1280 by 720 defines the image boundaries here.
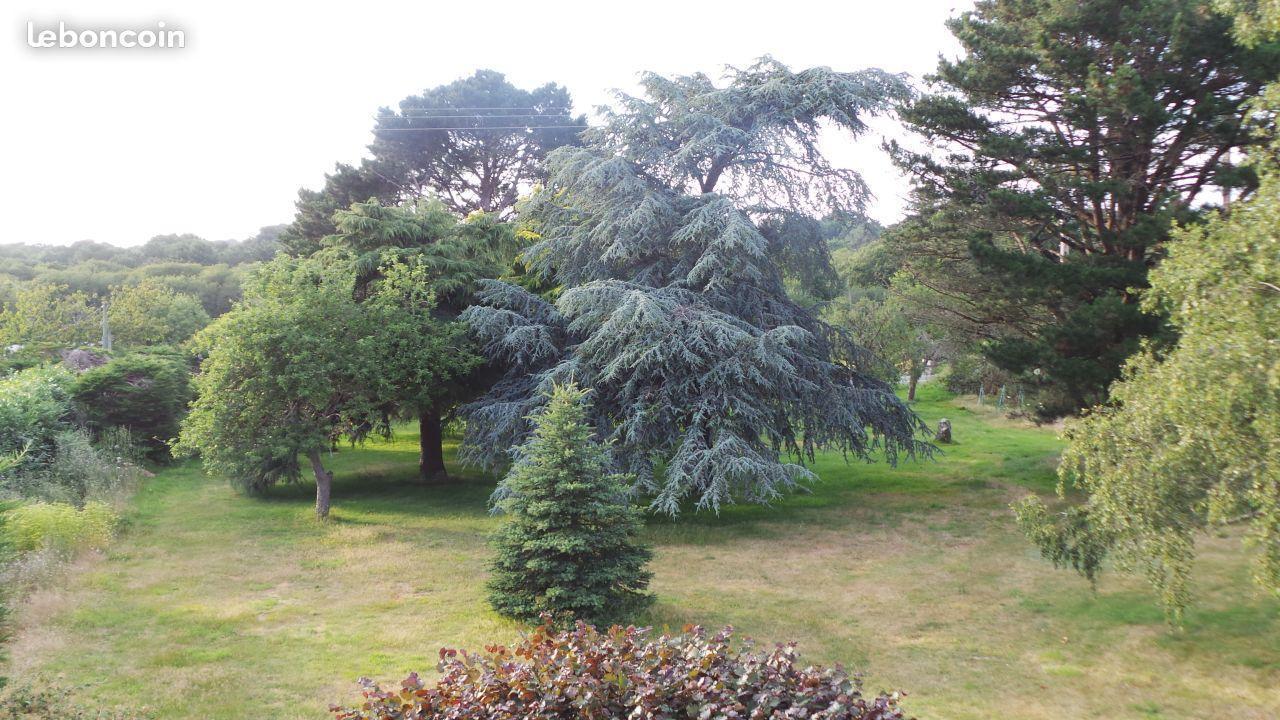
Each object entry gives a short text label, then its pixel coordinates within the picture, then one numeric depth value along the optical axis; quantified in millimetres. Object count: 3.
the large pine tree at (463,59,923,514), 12422
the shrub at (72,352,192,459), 17141
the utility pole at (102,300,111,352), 26719
